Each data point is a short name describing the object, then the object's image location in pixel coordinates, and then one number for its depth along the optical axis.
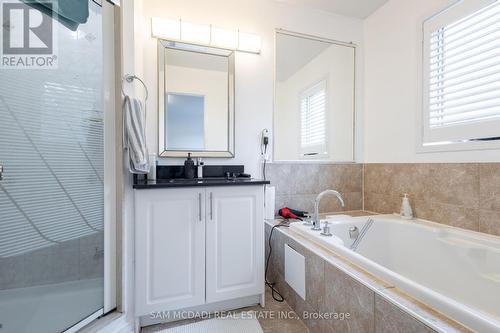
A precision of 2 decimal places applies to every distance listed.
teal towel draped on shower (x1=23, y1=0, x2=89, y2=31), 1.17
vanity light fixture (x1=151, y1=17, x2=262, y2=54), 1.83
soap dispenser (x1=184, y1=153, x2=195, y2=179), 1.81
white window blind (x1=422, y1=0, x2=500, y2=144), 1.40
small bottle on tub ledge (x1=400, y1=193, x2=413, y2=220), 1.88
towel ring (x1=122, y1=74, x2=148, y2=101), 1.37
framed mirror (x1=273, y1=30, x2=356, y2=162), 2.20
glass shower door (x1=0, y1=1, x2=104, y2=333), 1.11
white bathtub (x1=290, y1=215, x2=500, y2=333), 0.81
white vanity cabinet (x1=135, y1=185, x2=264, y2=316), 1.38
